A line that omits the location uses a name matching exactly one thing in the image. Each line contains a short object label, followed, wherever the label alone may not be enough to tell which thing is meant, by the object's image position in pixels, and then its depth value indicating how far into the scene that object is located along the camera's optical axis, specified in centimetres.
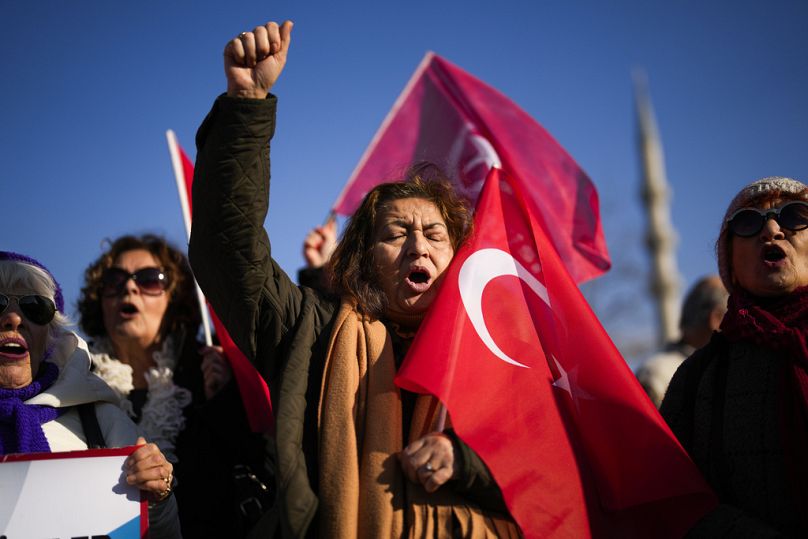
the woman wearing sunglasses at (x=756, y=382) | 246
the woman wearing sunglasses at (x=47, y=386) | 273
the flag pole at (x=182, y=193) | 416
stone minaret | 5603
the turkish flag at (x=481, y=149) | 475
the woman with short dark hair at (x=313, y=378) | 231
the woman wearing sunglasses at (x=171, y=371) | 342
